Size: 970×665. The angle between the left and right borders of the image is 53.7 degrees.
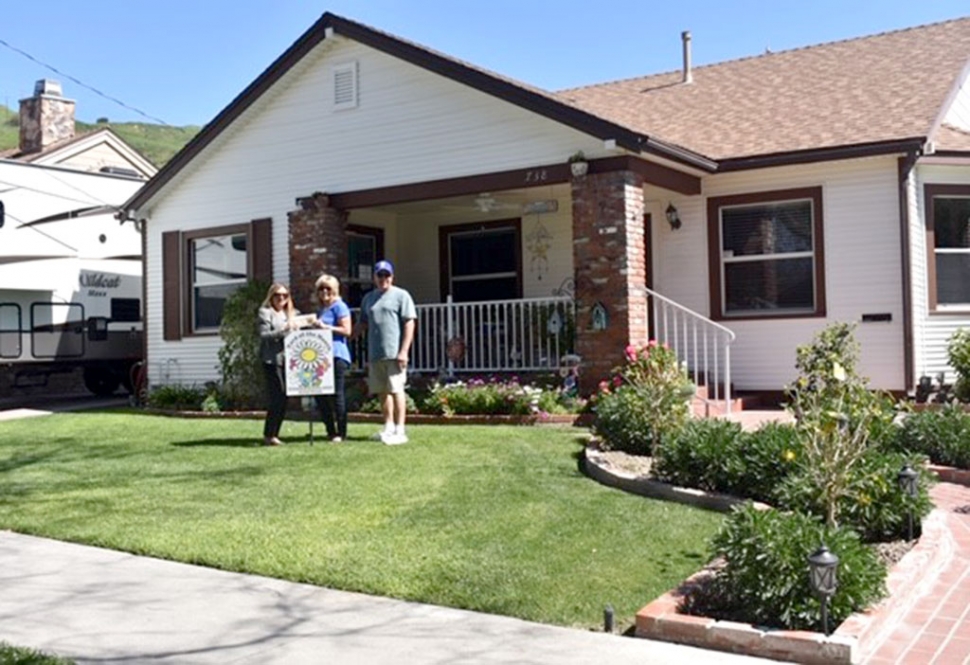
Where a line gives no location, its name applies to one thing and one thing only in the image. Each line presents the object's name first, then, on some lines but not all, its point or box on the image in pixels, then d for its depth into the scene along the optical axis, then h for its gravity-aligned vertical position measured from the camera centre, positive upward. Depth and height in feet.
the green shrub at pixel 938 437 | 26.02 -2.73
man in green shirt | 30.42 +0.04
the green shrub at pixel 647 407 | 26.45 -1.81
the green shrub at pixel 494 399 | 35.92 -2.04
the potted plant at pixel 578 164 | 37.60 +7.12
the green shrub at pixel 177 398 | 46.84 -2.26
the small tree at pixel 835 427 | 17.67 -1.70
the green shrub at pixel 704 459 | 22.22 -2.77
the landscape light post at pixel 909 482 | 18.43 -2.76
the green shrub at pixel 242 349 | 45.16 +0.11
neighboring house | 52.13 +4.58
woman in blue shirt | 31.42 +0.14
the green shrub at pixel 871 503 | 18.65 -3.23
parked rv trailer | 52.08 +1.96
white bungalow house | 38.24 +6.55
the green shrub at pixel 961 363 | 35.58 -0.95
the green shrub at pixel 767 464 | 21.43 -2.77
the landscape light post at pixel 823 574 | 13.47 -3.29
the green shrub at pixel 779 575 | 14.34 -3.61
